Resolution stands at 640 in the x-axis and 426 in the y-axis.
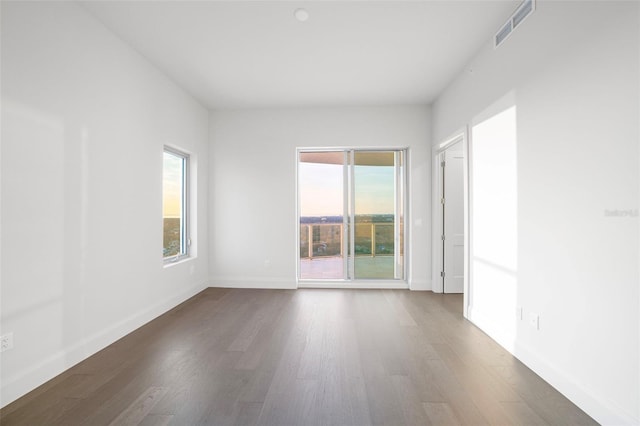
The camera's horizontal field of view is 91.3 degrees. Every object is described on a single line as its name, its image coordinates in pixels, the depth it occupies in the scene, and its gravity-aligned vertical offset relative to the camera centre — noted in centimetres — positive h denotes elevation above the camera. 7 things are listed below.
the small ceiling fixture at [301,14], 264 +170
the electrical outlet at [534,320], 240 -84
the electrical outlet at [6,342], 195 -81
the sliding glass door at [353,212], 531 +2
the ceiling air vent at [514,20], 241 +160
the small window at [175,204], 421 +13
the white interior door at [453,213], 479 -1
